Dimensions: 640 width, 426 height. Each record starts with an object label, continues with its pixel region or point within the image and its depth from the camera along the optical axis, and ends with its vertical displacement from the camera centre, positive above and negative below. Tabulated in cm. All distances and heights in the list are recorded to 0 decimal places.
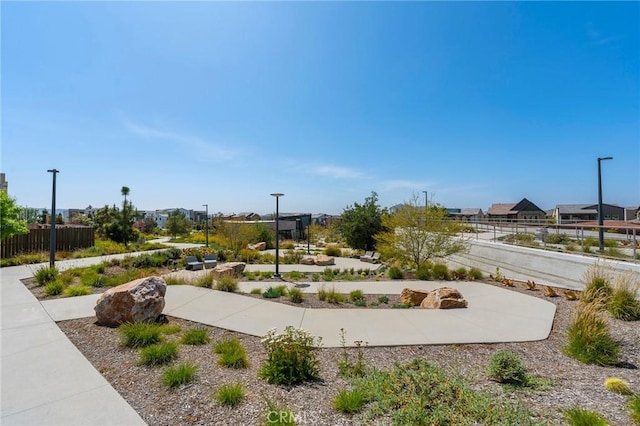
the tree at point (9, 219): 1197 +6
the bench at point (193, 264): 1291 -200
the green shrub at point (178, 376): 328 -182
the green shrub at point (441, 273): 1019 -188
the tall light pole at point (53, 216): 986 +14
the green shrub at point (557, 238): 983 -59
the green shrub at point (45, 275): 841 -164
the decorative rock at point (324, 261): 1565 -222
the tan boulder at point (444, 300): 677 -190
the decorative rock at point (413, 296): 743 -199
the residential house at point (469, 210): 5983 +239
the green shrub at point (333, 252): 2072 -229
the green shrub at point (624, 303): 561 -163
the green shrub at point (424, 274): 1038 -195
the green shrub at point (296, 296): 745 -199
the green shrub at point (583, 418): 249 -176
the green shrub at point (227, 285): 830 -189
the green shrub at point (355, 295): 777 -205
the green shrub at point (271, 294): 775 -200
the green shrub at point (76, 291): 731 -185
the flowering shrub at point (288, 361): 344 -175
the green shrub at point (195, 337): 462 -193
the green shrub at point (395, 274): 1085 -203
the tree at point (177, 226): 3797 -71
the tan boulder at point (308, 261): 1602 -227
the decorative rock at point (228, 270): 1042 -191
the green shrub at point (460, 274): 1025 -191
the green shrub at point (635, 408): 262 -179
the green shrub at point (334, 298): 752 -204
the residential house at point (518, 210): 5416 +231
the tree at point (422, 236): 1154 -61
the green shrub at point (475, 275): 1005 -190
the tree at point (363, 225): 2080 -30
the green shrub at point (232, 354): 380 -188
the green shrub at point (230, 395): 292 -182
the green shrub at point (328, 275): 1114 -223
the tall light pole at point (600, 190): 1219 +137
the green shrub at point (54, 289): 735 -178
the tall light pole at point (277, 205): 1133 +68
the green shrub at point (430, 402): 260 -182
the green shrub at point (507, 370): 349 -184
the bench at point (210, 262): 1353 -197
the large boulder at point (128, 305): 532 -161
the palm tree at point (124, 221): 2125 -3
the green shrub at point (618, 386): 317 -187
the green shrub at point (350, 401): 283 -183
